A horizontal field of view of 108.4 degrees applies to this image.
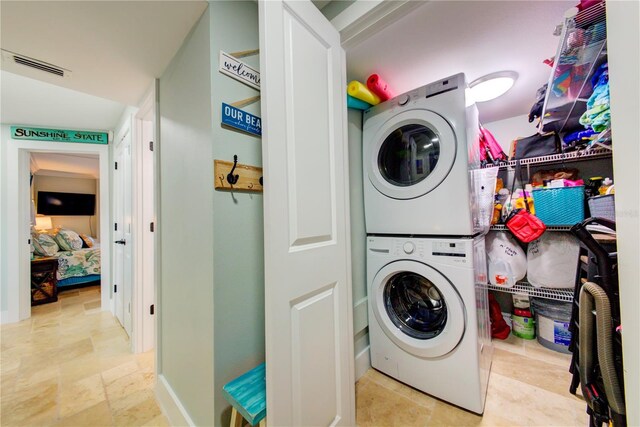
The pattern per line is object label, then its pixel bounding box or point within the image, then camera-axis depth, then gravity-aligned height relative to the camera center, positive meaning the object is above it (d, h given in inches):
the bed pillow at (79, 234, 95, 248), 171.8 -14.7
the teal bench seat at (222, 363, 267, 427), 30.8 -25.6
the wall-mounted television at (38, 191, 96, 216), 206.5 +19.1
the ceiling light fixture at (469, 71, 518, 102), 69.8 +40.0
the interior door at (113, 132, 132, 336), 82.9 -4.3
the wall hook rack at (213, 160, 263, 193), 36.2 +7.1
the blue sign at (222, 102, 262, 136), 37.1 +16.6
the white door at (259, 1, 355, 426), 31.0 -0.5
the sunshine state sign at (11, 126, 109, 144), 100.0 +40.0
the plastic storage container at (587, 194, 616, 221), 52.7 +0.7
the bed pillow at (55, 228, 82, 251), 152.4 -11.3
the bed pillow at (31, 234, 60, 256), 132.1 -12.3
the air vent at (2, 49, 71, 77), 47.6 +35.0
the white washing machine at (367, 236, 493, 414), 48.1 -24.4
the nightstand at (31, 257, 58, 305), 120.3 -29.8
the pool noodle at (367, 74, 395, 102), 60.3 +34.1
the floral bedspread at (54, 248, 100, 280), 139.6 -24.6
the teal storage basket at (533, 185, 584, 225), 63.6 +1.5
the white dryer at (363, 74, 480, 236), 49.4 +12.9
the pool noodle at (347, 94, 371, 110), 60.2 +30.0
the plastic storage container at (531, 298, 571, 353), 69.9 -35.4
